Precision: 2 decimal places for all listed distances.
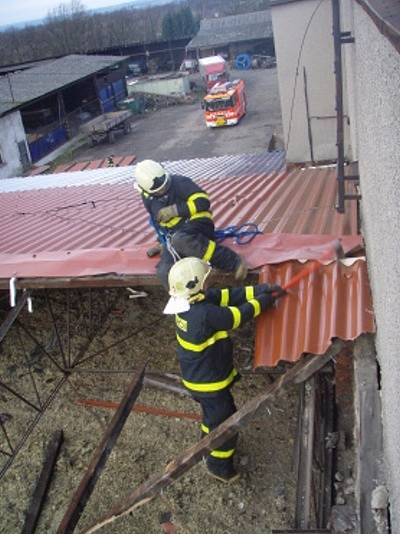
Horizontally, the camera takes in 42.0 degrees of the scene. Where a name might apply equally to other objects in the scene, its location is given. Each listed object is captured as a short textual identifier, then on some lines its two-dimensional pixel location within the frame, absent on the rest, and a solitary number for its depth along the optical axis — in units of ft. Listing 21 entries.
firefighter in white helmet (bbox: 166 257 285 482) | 12.87
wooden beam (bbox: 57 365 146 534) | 12.82
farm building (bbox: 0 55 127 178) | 79.05
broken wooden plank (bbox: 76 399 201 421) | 20.98
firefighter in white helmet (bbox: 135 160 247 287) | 14.12
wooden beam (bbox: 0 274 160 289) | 14.37
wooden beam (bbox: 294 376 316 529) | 14.34
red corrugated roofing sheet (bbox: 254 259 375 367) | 12.23
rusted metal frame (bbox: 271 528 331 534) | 12.54
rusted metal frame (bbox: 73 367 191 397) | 19.67
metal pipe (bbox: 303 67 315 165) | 34.83
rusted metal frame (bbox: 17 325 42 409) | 24.60
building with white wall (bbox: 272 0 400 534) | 5.78
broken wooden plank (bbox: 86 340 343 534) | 11.86
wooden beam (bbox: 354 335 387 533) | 11.03
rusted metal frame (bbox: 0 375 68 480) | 15.51
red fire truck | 90.33
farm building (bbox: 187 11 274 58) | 150.61
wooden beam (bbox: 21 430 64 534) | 17.99
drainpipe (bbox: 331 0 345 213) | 14.84
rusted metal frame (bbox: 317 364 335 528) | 15.75
